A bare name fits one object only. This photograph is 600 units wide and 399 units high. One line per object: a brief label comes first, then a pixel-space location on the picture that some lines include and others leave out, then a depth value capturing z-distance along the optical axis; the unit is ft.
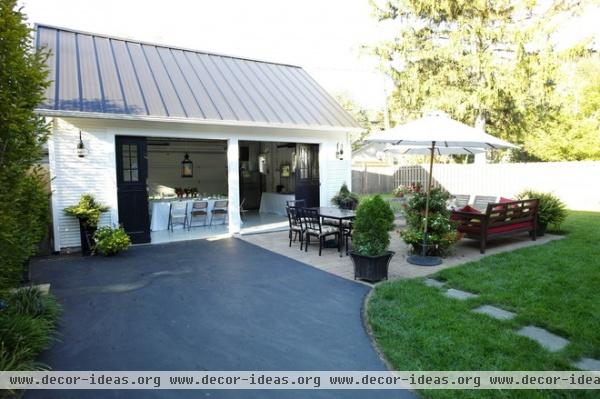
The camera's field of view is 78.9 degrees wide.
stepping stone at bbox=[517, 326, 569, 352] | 11.43
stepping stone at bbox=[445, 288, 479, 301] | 15.76
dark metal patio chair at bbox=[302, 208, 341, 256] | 23.59
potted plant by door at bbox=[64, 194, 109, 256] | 23.91
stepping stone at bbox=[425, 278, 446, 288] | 17.34
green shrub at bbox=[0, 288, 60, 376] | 9.77
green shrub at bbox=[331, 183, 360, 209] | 35.65
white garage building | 24.76
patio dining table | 23.41
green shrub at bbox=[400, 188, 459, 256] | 22.20
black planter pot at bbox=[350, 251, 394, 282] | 17.80
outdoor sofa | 24.00
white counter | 43.65
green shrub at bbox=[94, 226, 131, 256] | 23.22
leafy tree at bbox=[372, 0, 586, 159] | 45.42
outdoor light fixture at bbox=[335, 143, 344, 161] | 36.94
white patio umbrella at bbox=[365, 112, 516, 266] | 19.35
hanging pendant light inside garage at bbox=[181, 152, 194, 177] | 48.96
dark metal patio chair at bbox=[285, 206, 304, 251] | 25.24
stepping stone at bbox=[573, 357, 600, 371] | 10.17
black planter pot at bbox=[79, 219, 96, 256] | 23.99
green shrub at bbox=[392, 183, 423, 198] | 24.03
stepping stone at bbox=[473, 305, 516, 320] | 13.58
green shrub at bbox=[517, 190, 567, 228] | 28.55
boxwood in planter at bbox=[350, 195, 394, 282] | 17.87
